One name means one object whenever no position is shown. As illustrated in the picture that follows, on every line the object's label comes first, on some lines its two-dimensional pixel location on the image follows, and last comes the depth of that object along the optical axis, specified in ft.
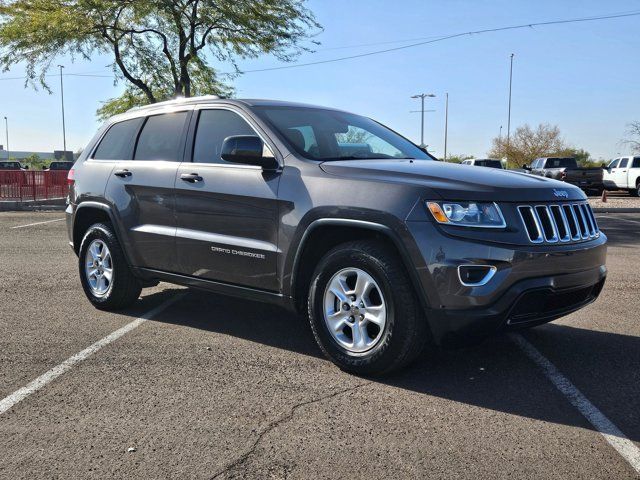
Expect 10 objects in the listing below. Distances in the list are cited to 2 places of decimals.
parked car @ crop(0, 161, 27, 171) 119.14
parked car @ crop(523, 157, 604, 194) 85.30
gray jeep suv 11.82
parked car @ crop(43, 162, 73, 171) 116.19
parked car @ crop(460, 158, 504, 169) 90.01
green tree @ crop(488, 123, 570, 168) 214.07
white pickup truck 88.74
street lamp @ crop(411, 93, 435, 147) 196.07
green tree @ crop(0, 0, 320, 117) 61.41
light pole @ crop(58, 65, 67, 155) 223.20
